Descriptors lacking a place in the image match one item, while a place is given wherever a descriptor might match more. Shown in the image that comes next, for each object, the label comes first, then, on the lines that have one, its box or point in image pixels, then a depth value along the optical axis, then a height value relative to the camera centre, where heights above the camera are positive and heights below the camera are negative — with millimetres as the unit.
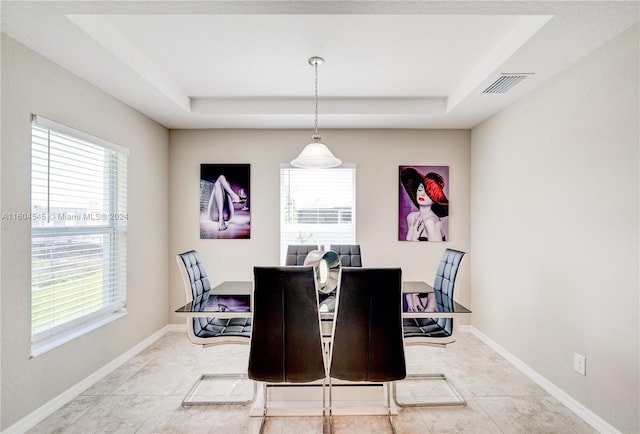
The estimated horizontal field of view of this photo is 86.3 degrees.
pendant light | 2580 +469
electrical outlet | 2312 -993
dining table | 2172 -627
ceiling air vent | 2631 +1103
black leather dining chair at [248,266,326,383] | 1857 -617
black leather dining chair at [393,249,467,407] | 2398 -810
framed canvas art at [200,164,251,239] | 4133 +202
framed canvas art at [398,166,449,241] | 4121 +179
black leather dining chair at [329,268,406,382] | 1861 -614
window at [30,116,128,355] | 2301 -124
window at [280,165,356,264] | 4180 +125
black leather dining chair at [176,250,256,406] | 2438 -829
